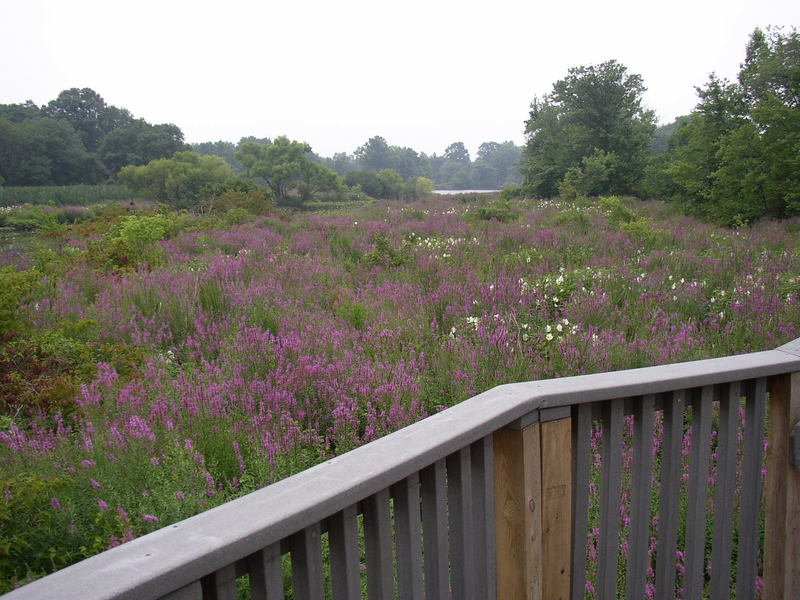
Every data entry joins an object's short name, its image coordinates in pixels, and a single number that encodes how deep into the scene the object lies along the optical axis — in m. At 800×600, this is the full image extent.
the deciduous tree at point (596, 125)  35.47
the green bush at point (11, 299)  4.56
